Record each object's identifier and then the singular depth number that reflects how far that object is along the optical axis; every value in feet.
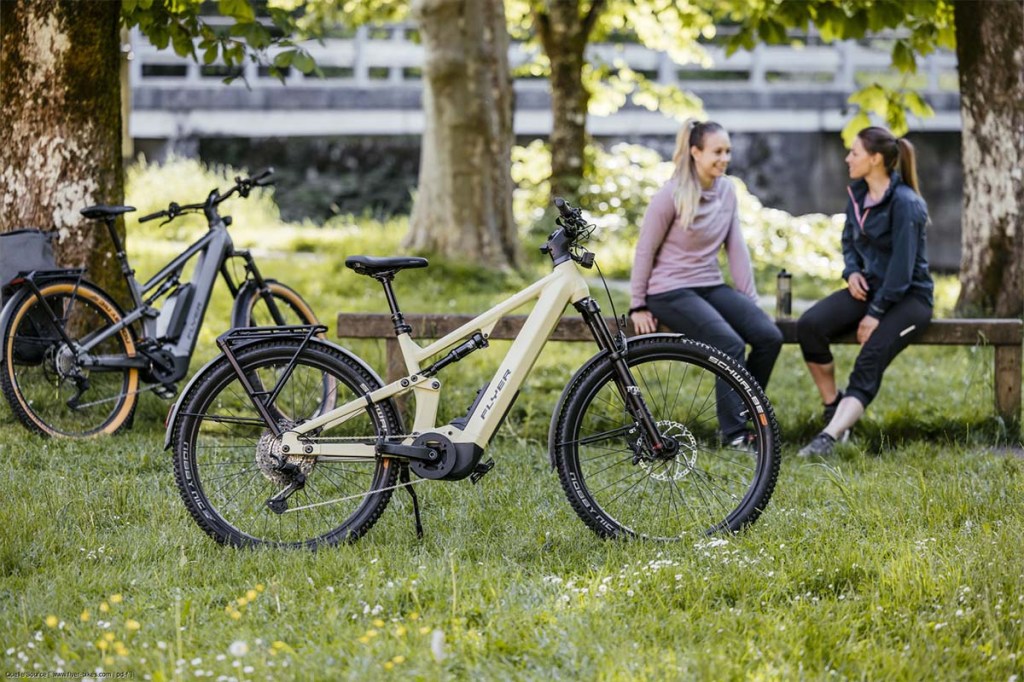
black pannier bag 41.55
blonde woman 42.09
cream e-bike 31.22
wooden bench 42.83
